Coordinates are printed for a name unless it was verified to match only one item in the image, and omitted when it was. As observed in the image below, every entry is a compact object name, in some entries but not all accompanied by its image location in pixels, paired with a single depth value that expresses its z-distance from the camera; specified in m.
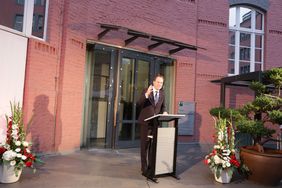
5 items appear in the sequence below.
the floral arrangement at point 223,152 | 5.11
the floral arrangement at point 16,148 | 4.45
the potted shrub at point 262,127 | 5.11
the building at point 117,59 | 6.38
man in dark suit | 5.14
